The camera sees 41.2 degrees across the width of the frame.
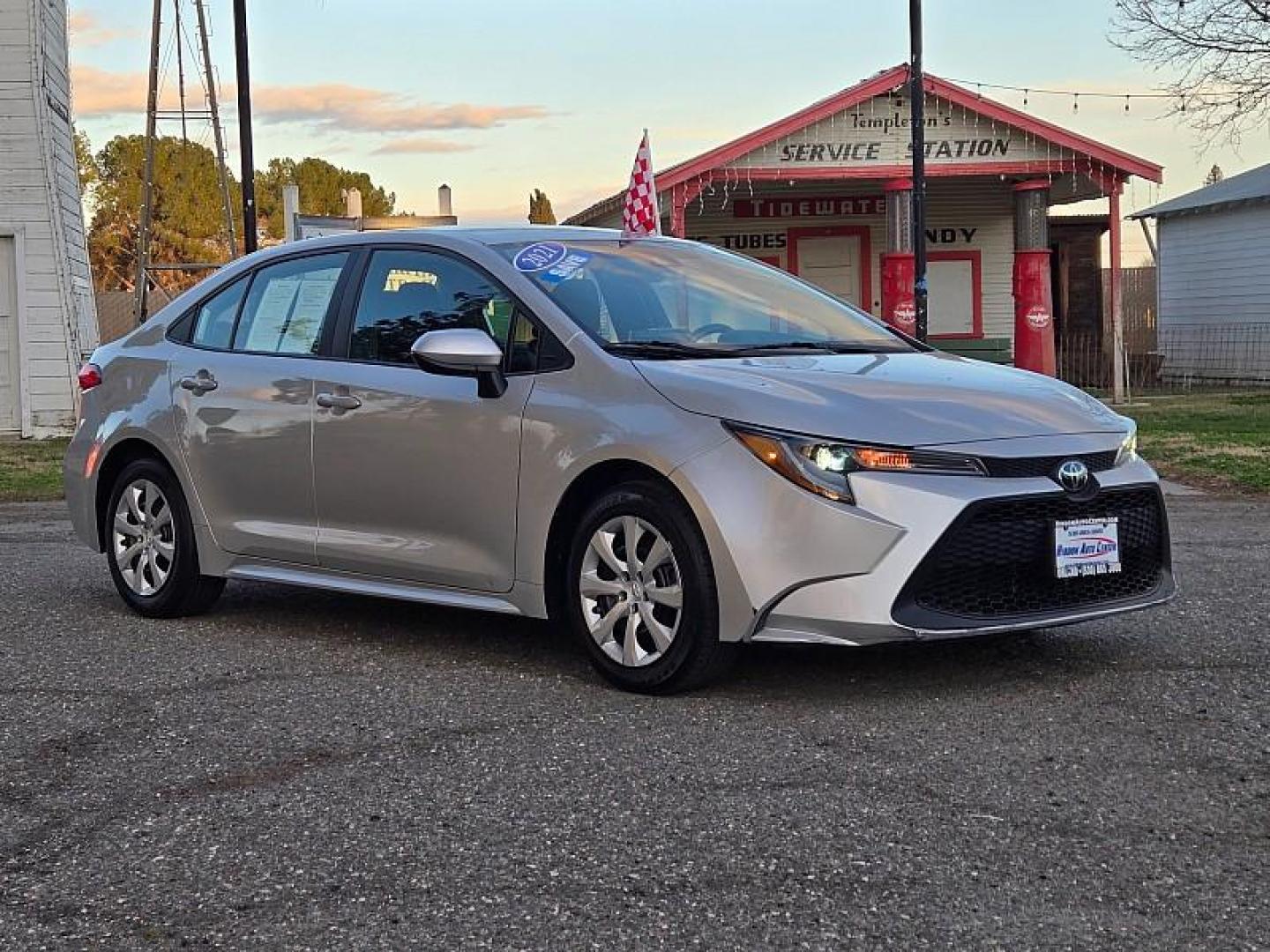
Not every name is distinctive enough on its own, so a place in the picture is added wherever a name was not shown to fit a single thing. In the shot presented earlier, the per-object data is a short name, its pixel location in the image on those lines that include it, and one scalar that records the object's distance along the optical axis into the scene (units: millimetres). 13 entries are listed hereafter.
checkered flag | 15992
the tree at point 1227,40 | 23625
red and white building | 24719
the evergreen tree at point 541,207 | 74438
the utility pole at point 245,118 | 21266
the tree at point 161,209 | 56688
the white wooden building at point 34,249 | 20156
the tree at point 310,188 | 59688
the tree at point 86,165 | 53375
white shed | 31188
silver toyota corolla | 5156
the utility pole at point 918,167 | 22109
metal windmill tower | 32594
